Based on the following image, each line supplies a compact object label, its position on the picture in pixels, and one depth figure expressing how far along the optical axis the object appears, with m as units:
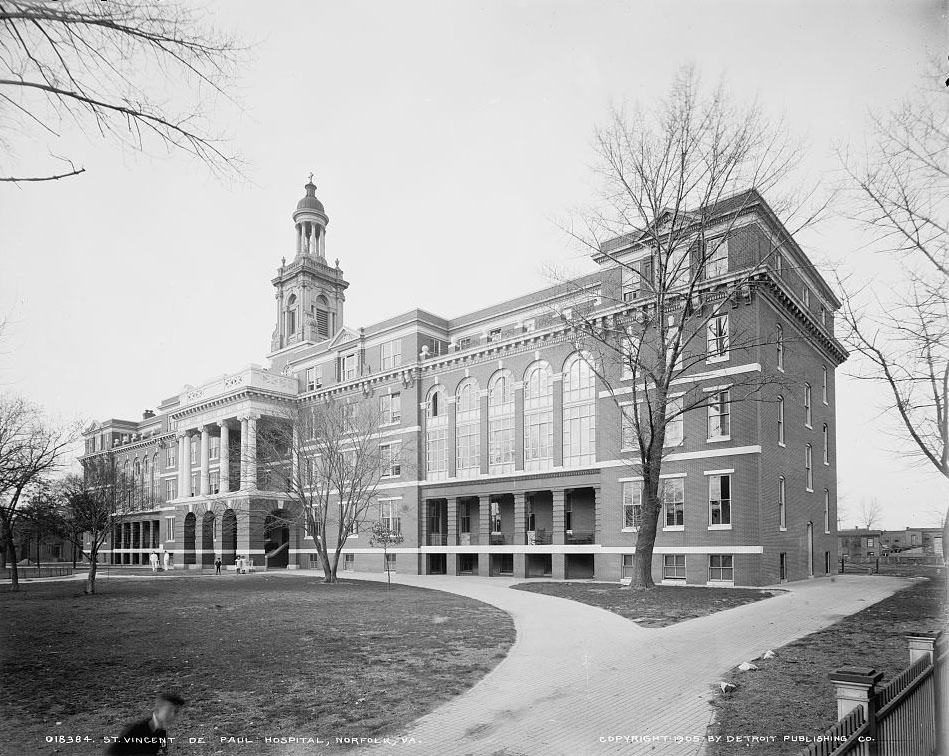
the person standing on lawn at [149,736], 5.54
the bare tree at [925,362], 11.05
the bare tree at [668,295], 21.47
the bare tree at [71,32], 6.84
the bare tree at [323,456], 33.09
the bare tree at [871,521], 66.62
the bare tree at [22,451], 18.64
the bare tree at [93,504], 26.53
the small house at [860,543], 66.94
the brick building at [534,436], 28.11
